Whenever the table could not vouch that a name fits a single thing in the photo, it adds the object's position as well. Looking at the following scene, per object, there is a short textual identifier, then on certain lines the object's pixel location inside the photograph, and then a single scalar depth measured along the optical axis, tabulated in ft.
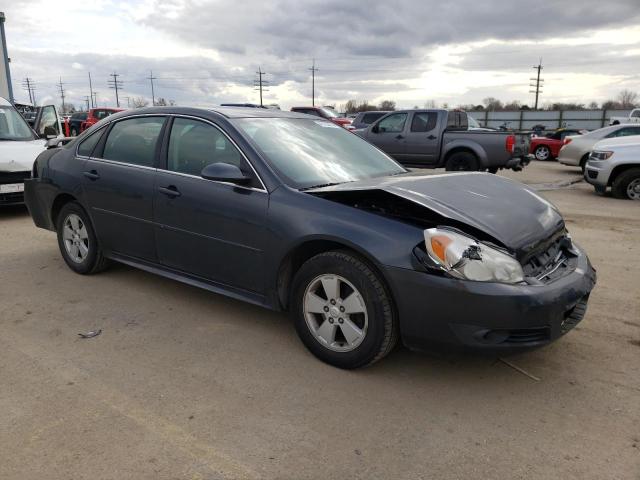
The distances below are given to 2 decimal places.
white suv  33.86
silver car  47.29
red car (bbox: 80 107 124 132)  78.48
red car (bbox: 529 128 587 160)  71.00
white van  25.77
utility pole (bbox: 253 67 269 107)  263.78
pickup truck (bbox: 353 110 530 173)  40.86
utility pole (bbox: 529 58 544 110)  249.75
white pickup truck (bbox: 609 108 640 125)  72.59
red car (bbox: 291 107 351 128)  66.13
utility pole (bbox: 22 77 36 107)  319.68
